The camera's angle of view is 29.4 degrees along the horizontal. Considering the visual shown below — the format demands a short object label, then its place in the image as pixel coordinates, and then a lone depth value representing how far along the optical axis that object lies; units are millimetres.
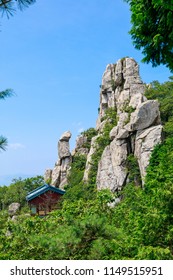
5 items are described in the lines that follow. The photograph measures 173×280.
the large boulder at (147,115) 22812
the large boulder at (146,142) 21906
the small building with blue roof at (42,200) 26750
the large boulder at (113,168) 23562
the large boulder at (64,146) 33531
